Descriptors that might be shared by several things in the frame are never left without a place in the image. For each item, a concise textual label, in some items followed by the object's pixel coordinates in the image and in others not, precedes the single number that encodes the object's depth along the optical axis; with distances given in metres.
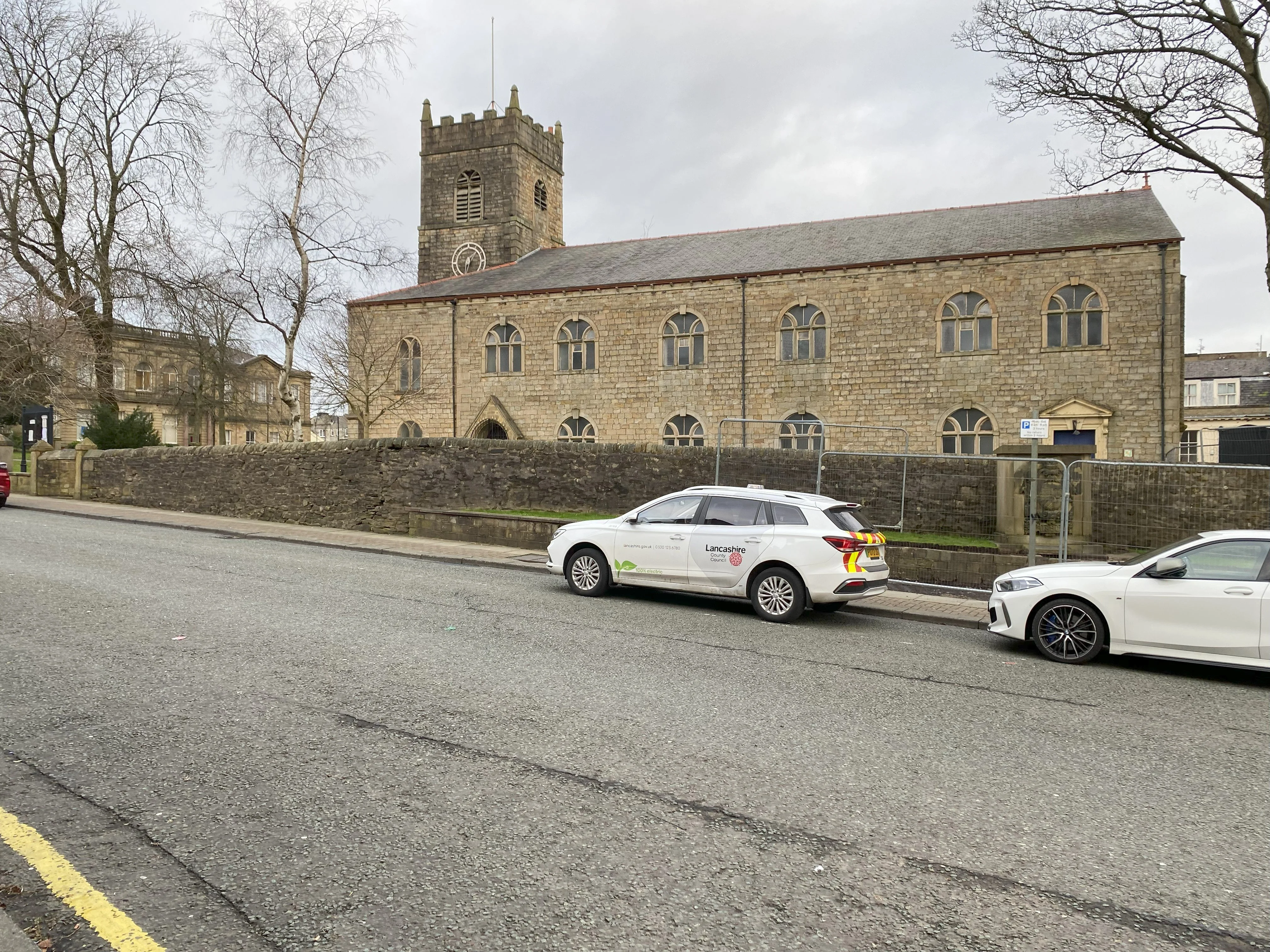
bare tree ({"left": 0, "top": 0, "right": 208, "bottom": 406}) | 27.84
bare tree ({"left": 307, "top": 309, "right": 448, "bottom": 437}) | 32.88
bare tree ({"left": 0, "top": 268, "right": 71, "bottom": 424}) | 23.14
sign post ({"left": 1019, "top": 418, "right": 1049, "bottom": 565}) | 11.46
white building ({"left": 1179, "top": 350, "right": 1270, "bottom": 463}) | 62.72
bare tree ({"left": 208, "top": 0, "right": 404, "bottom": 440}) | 27.25
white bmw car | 7.71
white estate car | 9.85
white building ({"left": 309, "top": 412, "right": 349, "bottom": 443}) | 67.94
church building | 25.50
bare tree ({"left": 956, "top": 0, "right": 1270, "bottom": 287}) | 16.02
